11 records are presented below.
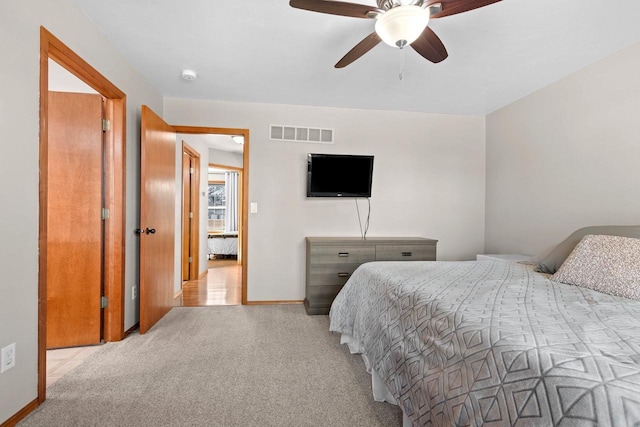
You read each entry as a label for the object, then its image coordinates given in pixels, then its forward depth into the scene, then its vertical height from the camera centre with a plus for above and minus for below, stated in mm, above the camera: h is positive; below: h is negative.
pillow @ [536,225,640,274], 1976 -231
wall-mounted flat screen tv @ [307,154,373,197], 3578 +438
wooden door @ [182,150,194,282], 4496 -52
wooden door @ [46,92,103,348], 2340 -80
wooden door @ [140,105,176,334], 2650 -67
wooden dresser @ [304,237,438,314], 3273 -517
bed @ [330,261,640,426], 723 -421
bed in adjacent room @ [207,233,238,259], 7164 -805
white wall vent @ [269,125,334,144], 3660 +946
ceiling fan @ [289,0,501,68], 1479 +1019
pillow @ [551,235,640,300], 1518 -287
